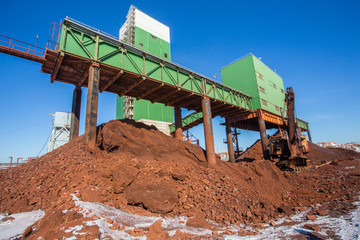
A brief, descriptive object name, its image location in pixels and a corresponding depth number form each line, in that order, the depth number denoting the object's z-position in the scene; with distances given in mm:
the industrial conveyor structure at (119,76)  10188
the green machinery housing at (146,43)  29625
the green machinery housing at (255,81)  24016
